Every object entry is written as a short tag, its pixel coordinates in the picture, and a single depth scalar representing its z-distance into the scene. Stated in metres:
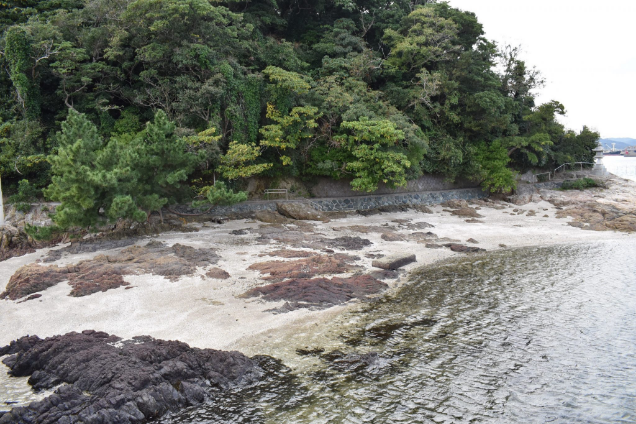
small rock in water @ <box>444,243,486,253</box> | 19.63
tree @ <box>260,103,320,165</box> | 25.16
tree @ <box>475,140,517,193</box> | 32.50
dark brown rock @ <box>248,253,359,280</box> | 14.51
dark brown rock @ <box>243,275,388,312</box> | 12.33
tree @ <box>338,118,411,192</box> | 25.14
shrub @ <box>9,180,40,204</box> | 22.36
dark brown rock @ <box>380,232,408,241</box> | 21.08
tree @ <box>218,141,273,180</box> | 22.88
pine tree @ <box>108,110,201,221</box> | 17.44
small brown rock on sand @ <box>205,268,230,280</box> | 14.06
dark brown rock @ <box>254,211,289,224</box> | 23.09
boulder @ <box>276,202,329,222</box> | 24.23
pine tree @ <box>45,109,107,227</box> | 16.02
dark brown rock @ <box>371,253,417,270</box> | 16.16
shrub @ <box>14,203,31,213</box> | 22.08
